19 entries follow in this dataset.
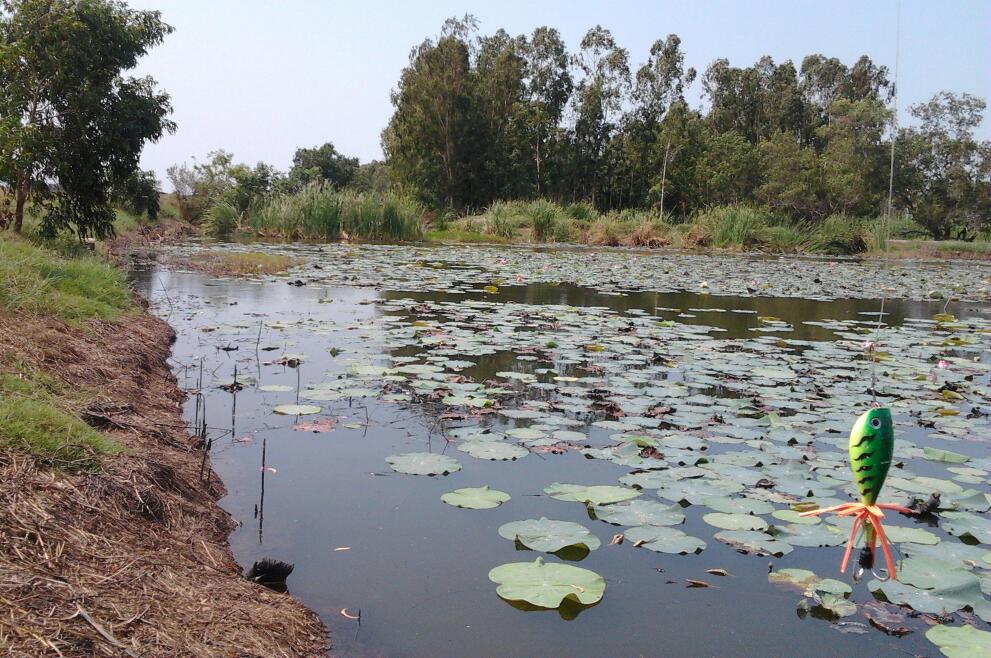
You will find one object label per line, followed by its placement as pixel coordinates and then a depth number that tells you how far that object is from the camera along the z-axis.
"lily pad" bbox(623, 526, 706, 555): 2.26
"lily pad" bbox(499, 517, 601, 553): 2.25
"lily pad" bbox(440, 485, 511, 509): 2.52
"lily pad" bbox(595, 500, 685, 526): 2.42
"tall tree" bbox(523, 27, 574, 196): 34.31
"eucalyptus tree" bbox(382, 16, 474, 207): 30.59
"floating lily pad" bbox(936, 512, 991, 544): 2.37
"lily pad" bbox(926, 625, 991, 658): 1.72
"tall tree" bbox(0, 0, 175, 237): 7.51
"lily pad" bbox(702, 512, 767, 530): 2.38
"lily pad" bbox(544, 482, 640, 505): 2.56
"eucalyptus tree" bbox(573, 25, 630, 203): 33.81
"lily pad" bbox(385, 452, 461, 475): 2.83
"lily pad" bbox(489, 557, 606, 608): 1.94
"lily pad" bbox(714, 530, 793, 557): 2.27
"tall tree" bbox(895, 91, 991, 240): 26.83
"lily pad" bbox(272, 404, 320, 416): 3.51
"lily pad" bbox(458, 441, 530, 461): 3.00
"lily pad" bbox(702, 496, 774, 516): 2.51
